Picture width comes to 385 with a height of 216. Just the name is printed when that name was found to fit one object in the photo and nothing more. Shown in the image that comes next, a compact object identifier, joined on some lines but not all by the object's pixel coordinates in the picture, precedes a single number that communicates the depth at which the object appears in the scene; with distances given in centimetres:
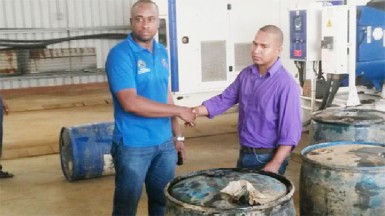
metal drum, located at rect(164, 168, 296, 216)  185
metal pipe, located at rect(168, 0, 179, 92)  643
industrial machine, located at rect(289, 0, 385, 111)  494
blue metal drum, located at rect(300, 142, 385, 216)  242
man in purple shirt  248
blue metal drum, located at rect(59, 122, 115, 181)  473
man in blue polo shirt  252
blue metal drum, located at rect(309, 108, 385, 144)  314
